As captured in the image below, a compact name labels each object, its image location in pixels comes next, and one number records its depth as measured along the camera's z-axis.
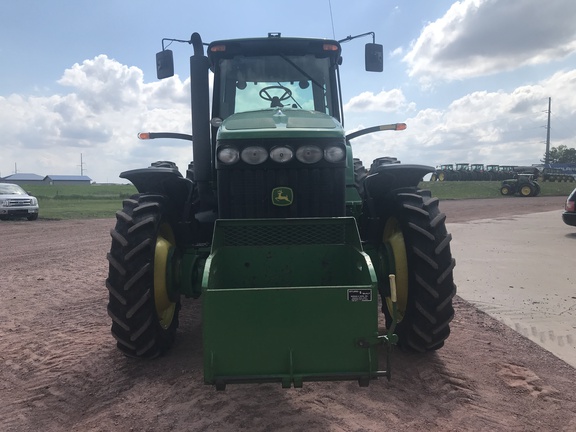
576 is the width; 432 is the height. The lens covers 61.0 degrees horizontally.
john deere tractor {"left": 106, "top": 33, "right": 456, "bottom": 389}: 2.80
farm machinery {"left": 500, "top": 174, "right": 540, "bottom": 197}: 29.90
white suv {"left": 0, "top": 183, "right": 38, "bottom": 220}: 18.70
